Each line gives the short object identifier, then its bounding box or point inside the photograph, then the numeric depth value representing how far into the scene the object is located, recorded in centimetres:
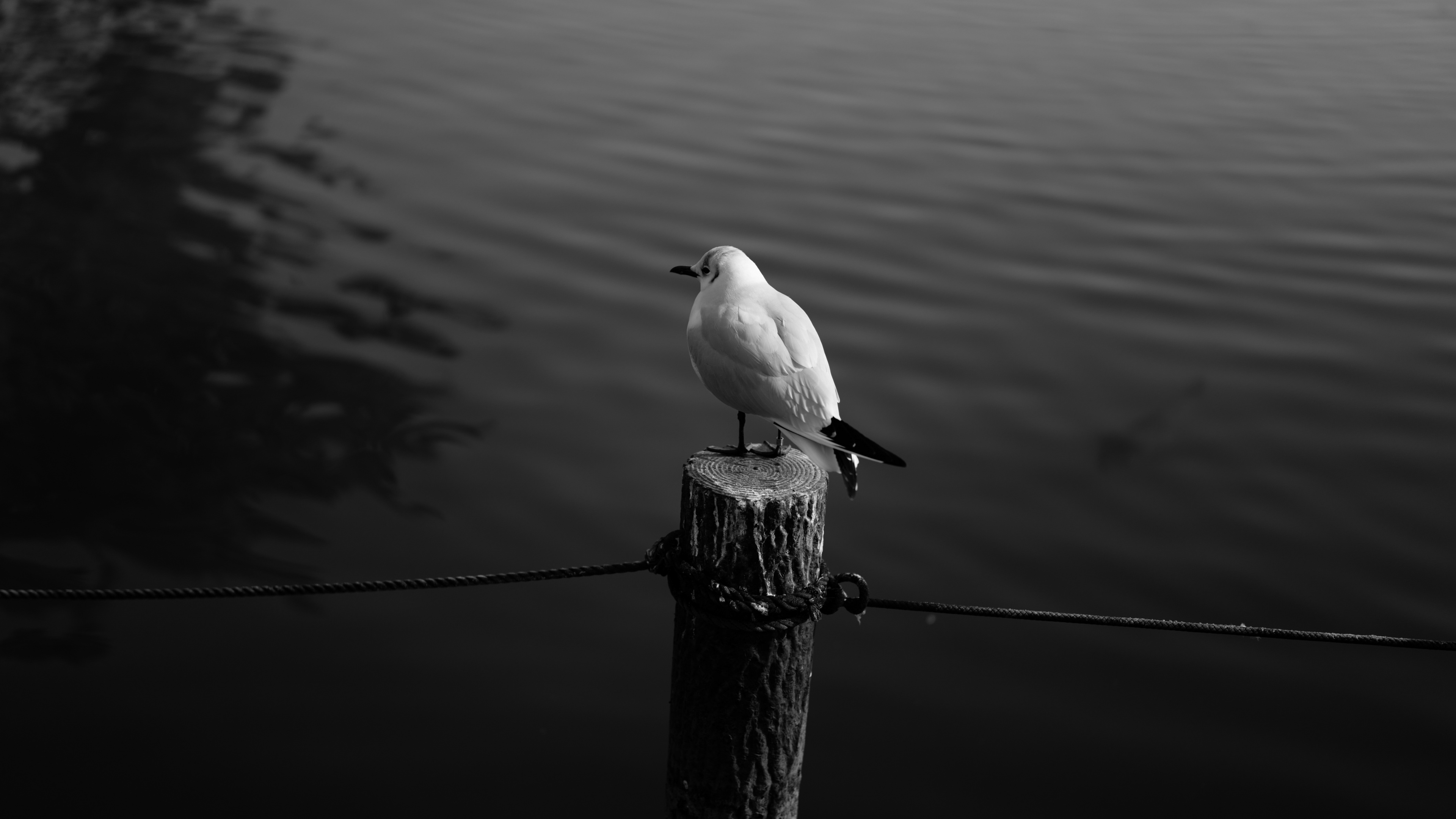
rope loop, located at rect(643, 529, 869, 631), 255
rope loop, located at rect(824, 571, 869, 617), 263
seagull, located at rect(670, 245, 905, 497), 313
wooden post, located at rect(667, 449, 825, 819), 255
